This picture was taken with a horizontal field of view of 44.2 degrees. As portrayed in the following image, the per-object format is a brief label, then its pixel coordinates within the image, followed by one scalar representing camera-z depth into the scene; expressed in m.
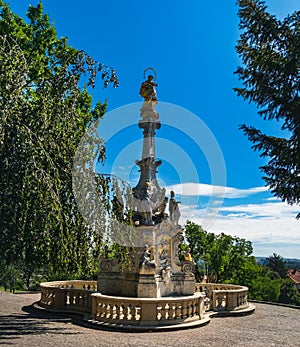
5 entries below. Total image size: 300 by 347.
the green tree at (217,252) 29.03
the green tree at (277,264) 79.07
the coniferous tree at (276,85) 10.10
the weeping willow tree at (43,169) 5.44
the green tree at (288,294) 52.25
